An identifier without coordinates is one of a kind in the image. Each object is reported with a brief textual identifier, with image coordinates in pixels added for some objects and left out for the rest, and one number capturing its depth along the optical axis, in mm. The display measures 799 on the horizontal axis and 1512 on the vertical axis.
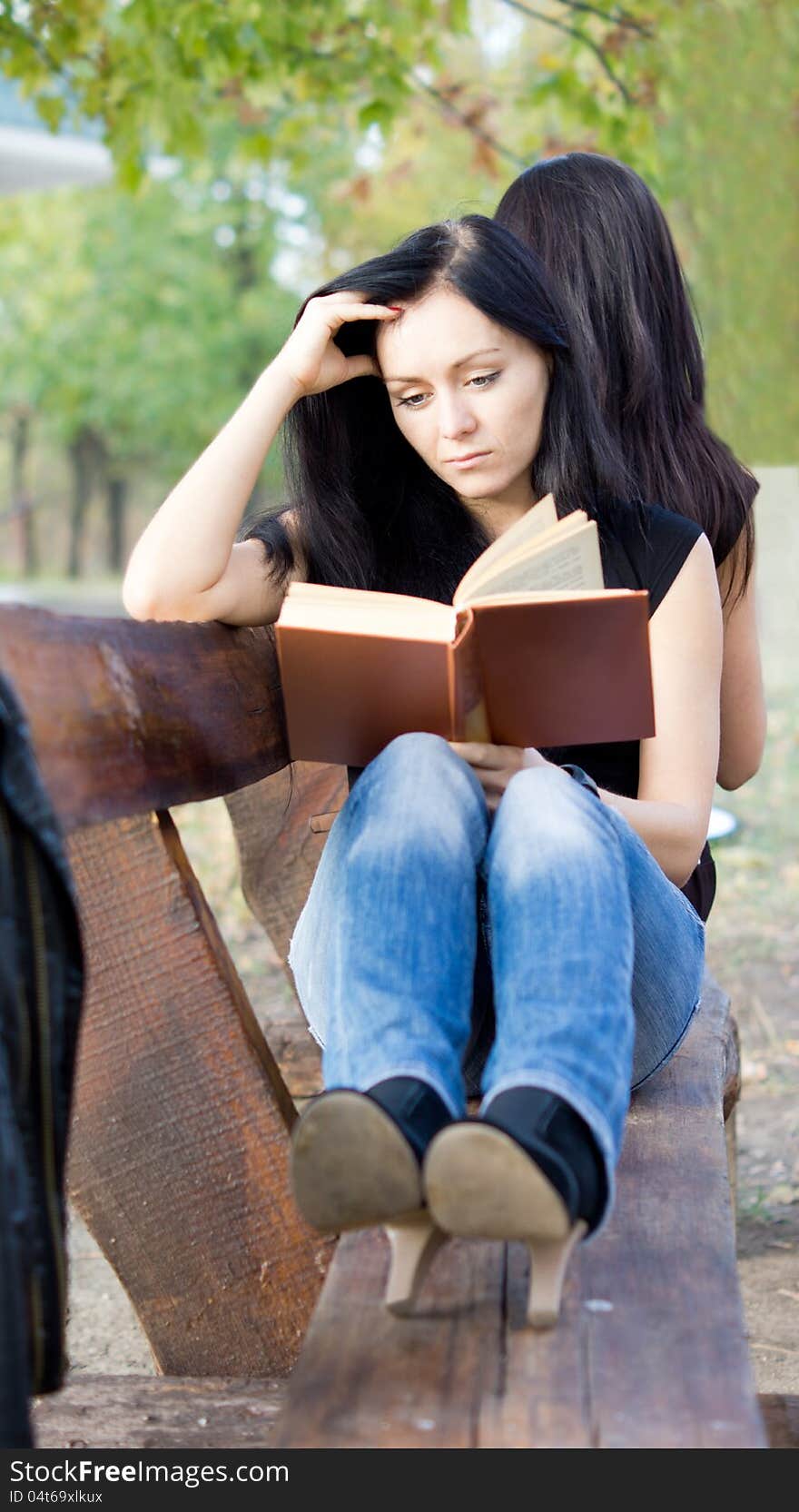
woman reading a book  1548
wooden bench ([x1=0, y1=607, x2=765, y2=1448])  1412
